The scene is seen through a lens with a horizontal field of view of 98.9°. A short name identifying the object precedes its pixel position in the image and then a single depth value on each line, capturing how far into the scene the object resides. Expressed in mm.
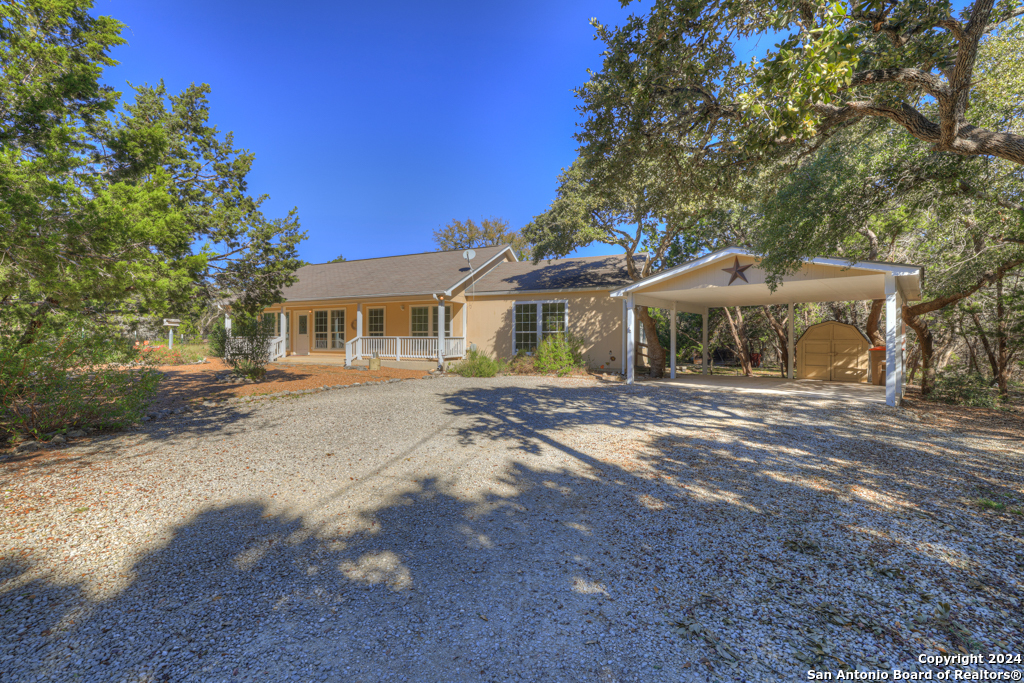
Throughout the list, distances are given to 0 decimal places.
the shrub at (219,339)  12867
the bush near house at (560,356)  15055
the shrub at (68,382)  5304
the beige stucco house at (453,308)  16203
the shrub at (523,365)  15469
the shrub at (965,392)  10094
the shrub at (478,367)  14482
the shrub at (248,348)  12578
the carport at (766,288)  9242
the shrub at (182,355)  18497
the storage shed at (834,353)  14023
